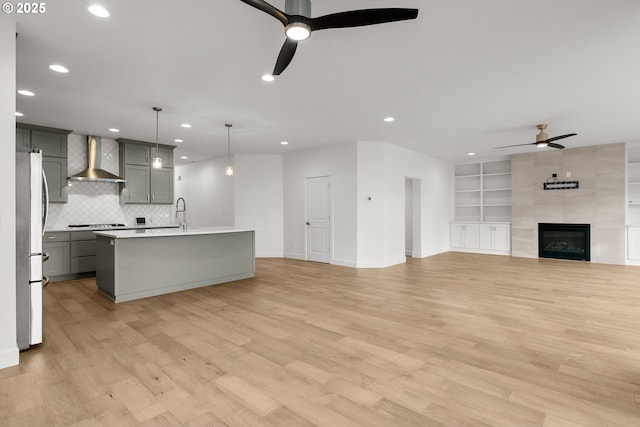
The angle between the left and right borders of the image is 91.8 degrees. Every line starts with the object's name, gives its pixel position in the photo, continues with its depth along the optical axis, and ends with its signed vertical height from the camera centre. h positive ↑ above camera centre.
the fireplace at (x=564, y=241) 7.65 -0.76
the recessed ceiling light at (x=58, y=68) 3.29 +1.57
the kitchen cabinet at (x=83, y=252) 5.59 -0.71
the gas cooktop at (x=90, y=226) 6.00 -0.24
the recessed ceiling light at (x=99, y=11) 2.34 +1.56
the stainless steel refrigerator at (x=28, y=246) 2.73 -0.29
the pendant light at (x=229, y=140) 5.55 +1.57
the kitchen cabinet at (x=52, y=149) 5.43 +1.19
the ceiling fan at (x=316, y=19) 1.93 +1.27
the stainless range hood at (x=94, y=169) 5.93 +0.87
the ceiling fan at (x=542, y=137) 5.52 +1.33
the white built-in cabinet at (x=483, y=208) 8.87 +0.11
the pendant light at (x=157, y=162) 4.80 +0.80
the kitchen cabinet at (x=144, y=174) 6.61 +0.87
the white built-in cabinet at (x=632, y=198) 7.10 +0.30
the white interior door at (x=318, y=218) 7.38 -0.14
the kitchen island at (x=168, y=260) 4.26 -0.73
